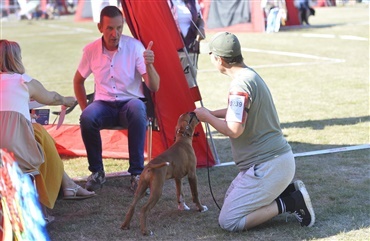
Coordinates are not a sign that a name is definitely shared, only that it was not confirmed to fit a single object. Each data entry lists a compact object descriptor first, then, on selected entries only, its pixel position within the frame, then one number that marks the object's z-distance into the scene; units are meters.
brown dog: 8.70
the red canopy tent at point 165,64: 11.68
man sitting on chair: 10.77
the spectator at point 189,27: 13.33
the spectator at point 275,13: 35.42
